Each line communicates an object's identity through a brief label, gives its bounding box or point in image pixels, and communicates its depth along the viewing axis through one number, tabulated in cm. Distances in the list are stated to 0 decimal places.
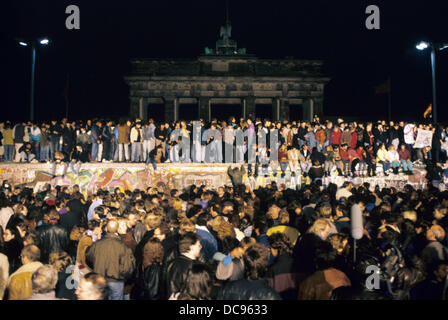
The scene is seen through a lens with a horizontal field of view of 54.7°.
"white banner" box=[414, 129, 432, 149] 1969
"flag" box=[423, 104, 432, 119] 2932
